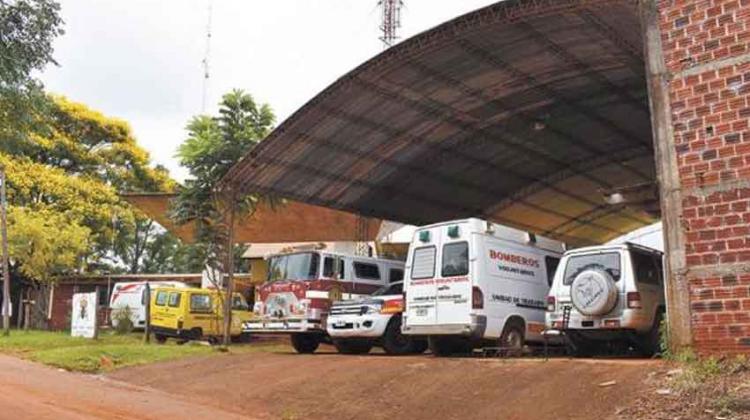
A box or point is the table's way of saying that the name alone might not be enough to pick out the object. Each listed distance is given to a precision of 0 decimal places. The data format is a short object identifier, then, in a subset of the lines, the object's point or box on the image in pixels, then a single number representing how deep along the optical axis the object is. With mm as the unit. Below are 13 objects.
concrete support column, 9891
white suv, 12438
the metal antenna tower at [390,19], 27141
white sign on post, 24656
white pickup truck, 16000
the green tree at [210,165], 22250
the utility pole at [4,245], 29938
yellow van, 25500
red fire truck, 17172
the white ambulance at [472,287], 13758
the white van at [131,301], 29236
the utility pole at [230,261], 19062
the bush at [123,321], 28234
